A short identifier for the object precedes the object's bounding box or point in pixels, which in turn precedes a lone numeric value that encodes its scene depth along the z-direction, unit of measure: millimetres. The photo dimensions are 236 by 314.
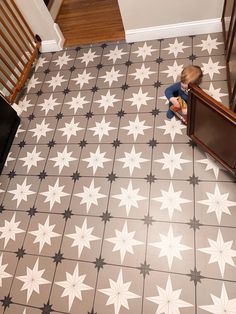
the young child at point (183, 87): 2135
